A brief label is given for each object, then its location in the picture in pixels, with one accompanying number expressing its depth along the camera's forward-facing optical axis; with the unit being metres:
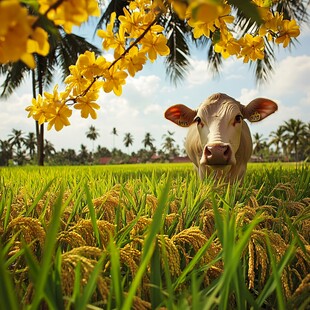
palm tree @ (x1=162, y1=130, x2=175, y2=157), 58.55
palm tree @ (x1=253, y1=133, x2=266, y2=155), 50.06
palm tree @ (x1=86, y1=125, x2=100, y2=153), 56.94
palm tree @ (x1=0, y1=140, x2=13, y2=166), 41.38
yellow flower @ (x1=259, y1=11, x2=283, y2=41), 1.05
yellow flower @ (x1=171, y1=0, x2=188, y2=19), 0.40
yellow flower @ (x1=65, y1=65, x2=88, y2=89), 0.98
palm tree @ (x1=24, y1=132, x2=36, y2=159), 47.78
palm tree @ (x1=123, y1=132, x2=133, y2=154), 61.09
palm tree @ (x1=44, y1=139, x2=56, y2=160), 46.98
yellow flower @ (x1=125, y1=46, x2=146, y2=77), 0.94
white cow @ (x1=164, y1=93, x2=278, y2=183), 2.09
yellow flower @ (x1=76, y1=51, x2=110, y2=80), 0.93
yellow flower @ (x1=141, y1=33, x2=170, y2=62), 0.91
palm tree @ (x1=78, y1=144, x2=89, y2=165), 51.71
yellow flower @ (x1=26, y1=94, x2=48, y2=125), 0.97
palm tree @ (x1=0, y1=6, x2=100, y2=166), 12.95
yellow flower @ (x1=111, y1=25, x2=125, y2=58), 0.94
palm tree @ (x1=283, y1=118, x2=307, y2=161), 42.00
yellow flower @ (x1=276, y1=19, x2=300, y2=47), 1.06
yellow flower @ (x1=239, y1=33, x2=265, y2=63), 1.15
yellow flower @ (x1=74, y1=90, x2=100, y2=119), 1.00
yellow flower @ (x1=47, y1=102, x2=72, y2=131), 0.96
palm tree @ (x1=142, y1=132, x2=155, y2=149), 58.97
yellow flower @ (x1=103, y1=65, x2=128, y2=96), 0.96
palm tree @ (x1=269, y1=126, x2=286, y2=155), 45.59
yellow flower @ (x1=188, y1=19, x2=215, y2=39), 0.89
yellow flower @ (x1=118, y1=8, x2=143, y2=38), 0.94
